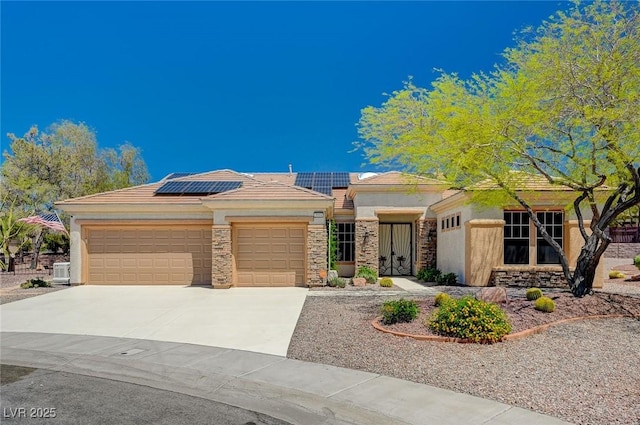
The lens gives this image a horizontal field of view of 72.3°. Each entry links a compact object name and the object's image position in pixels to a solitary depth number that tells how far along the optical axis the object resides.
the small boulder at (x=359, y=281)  17.12
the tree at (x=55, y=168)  26.81
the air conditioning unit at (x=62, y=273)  17.31
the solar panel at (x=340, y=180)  23.44
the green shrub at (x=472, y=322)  7.77
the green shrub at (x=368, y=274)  17.90
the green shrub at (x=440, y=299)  9.91
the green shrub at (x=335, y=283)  16.34
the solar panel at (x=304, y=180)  23.58
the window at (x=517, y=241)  15.84
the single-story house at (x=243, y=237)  15.82
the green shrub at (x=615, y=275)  19.88
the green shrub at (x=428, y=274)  17.97
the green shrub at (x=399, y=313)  9.12
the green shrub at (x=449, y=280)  16.64
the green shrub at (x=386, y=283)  16.44
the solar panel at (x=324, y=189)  21.89
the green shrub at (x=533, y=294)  10.77
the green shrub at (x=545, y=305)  9.77
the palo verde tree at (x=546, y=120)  9.32
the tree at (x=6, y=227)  19.34
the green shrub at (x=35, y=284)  16.88
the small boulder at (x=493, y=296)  10.40
